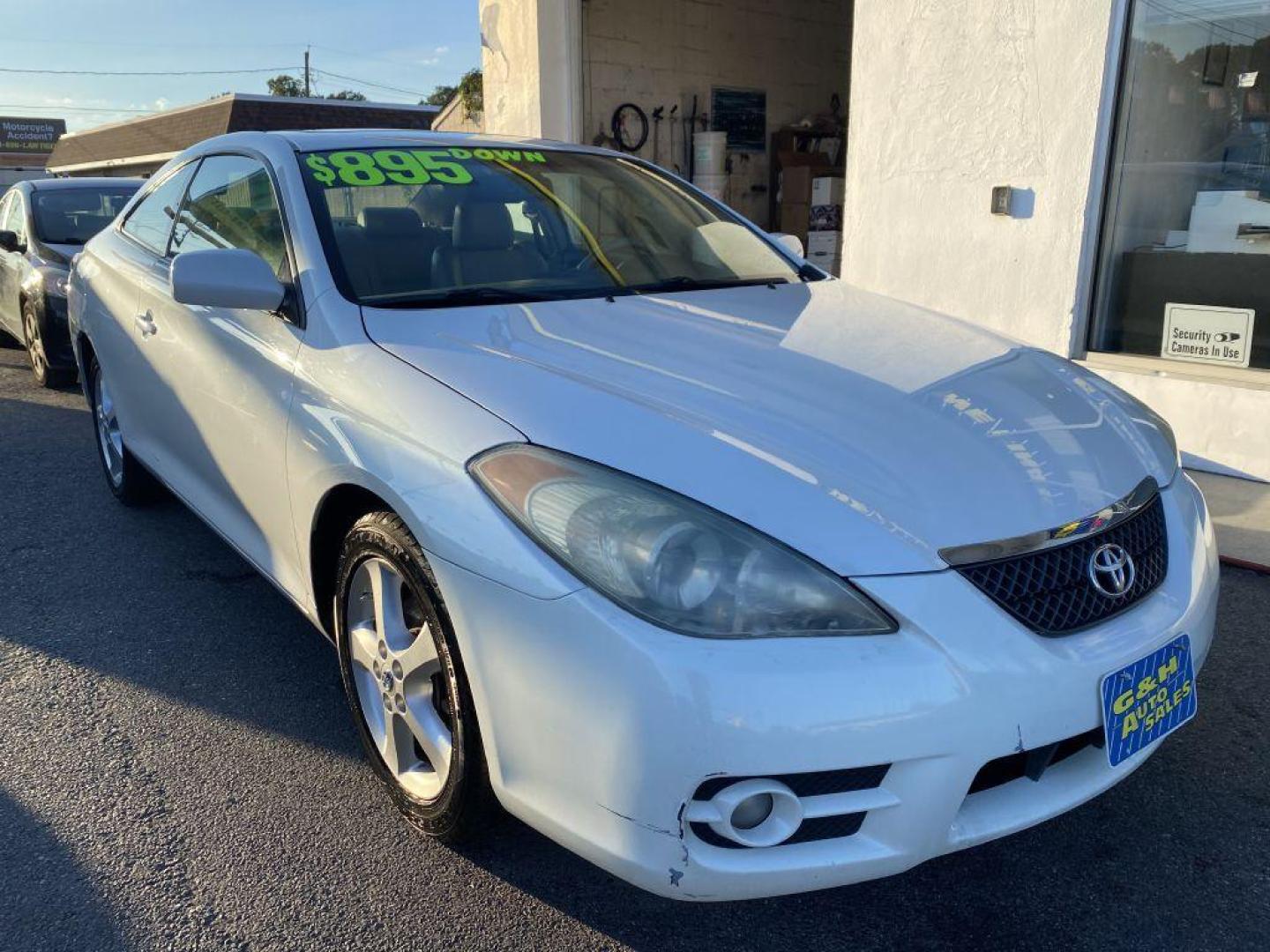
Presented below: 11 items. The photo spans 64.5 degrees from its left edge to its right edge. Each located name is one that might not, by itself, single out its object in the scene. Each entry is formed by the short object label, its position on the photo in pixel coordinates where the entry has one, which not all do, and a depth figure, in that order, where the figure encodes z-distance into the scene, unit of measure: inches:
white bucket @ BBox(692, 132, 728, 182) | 387.5
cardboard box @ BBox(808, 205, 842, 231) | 394.3
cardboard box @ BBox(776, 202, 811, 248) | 409.4
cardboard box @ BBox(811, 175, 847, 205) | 393.7
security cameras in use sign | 195.0
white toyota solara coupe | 63.9
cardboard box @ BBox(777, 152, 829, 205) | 404.2
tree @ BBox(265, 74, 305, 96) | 2882.9
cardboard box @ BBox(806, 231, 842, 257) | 389.7
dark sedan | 277.1
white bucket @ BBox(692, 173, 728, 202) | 393.4
